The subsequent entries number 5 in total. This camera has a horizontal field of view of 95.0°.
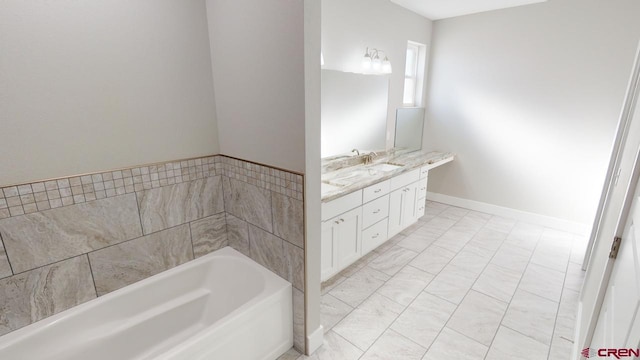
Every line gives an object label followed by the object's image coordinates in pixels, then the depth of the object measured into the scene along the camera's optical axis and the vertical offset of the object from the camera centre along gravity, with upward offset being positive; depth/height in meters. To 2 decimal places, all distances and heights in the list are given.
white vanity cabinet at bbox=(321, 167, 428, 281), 2.36 -1.05
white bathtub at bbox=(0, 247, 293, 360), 1.48 -1.23
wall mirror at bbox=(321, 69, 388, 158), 2.87 -0.09
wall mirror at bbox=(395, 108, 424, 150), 4.03 -0.34
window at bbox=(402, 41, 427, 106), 4.11 +0.39
